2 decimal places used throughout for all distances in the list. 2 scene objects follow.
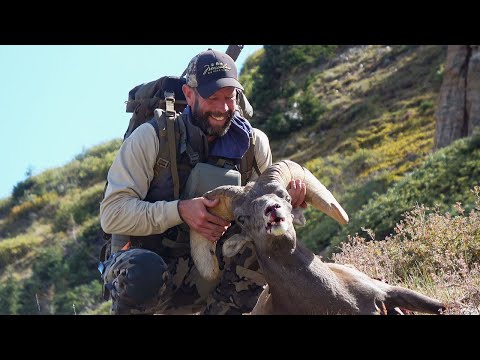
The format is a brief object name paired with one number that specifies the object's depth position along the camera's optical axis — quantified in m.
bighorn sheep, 5.71
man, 6.39
